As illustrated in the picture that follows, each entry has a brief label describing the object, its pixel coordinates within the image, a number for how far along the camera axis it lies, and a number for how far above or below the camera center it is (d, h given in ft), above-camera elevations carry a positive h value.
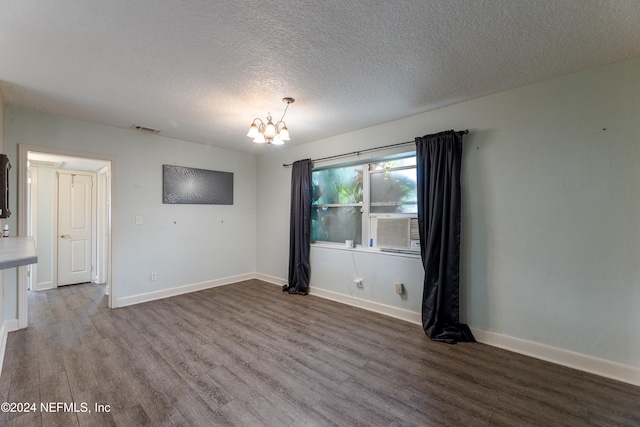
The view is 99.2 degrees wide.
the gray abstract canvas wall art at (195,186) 13.76 +1.39
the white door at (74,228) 15.89 -1.03
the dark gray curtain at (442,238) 9.18 -0.86
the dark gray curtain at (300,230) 14.07 -0.92
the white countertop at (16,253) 3.24 -0.63
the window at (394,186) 11.12 +1.14
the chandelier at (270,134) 8.61 +2.49
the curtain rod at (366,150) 9.25 +2.76
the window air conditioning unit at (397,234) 10.87 -0.86
